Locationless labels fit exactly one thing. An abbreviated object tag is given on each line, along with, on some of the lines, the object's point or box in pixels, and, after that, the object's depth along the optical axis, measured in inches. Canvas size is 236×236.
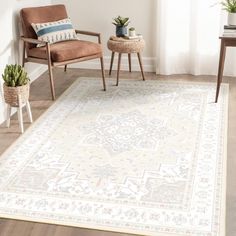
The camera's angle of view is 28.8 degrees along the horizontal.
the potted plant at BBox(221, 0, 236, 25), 156.4
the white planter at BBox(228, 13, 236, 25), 156.3
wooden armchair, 157.4
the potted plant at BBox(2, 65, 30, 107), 135.5
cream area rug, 94.7
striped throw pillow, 165.2
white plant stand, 136.5
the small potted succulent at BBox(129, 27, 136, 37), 175.3
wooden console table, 148.8
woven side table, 171.3
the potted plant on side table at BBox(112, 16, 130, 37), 178.7
